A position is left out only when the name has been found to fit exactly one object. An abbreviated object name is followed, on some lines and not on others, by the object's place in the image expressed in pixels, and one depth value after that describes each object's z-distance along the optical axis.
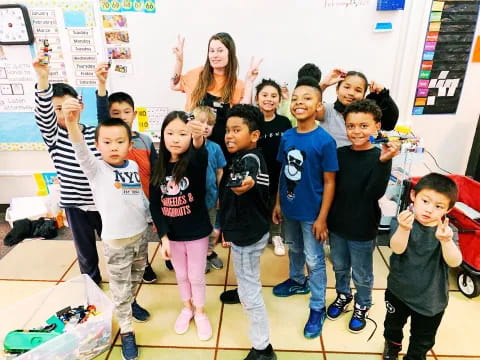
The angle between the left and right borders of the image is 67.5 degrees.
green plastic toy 1.51
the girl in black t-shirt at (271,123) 1.99
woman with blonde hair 2.12
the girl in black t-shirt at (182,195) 1.46
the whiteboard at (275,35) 2.44
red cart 1.95
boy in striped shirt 1.54
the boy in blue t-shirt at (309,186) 1.55
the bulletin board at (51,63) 2.48
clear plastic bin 1.51
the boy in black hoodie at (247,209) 1.37
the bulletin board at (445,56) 2.47
